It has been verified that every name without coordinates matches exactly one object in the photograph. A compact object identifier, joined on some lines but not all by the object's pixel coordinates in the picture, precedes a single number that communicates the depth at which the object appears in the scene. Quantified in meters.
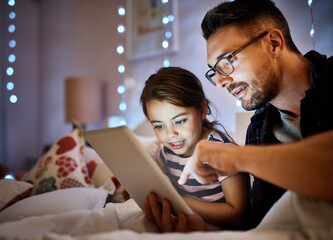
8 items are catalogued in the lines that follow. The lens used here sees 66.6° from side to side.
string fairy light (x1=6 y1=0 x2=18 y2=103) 2.91
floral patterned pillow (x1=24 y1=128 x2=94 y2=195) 1.27
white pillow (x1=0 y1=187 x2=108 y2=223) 0.82
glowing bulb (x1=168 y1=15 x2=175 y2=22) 1.74
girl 0.65
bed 0.46
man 0.56
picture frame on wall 1.78
